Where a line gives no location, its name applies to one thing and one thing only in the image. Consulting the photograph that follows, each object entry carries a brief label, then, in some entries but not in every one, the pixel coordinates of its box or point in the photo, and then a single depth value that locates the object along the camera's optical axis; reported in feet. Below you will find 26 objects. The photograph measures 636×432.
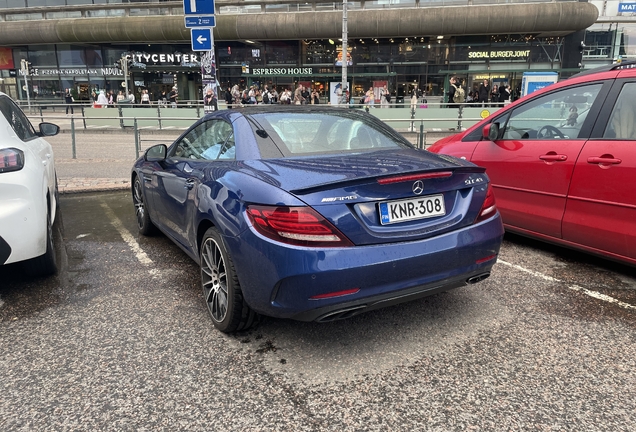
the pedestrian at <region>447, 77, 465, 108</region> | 71.97
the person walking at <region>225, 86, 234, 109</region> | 90.43
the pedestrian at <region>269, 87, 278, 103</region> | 83.05
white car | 10.77
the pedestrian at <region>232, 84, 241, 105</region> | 86.50
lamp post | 66.80
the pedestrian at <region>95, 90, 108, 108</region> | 69.22
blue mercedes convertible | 7.92
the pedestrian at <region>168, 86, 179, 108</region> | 94.10
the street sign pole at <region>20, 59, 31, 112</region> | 101.99
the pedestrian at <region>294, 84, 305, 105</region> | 78.25
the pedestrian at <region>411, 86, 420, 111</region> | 102.78
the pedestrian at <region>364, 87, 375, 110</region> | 80.70
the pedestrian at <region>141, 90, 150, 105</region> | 83.34
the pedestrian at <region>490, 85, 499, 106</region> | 78.90
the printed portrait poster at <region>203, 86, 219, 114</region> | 27.76
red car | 11.84
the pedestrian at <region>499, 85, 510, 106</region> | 76.22
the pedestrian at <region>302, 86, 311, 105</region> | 84.94
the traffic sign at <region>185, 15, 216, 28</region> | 25.26
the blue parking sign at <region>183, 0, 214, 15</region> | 25.13
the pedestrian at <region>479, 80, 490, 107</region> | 71.76
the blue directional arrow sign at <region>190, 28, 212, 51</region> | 25.76
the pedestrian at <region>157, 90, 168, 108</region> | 114.83
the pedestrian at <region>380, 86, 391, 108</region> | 83.56
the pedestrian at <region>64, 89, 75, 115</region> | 113.02
